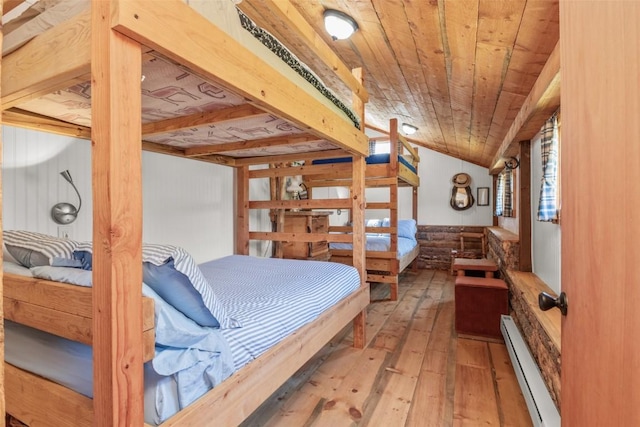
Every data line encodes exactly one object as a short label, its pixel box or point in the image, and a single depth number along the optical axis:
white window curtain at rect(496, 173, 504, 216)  4.10
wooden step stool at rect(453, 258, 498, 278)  3.07
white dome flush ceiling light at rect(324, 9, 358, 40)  1.92
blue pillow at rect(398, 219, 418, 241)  5.09
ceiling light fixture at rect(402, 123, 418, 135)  4.37
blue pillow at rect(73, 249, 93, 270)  0.99
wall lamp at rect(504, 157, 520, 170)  3.23
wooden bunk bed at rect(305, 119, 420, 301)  3.74
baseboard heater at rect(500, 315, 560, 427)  1.38
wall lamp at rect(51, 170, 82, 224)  1.87
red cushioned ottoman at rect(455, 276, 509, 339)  2.61
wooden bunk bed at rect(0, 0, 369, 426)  0.71
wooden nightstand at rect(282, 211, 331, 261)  3.74
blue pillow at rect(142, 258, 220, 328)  0.95
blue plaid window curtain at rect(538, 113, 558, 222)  1.96
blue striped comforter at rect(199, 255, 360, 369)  1.23
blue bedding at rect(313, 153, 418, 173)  3.82
